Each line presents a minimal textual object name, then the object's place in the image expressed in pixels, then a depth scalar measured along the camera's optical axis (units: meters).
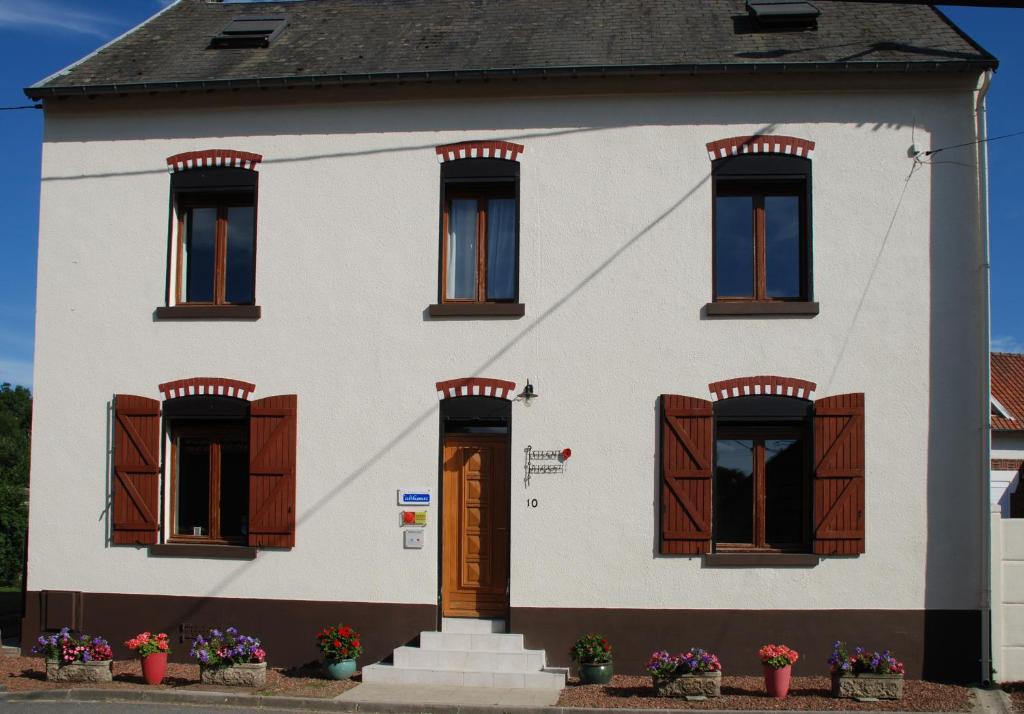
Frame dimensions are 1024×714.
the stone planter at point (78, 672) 10.42
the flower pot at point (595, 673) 10.37
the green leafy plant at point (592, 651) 10.38
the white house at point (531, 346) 10.87
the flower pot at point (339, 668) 10.69
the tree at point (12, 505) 21.88
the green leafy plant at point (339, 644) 10.62
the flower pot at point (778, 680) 9.87
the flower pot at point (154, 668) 10.41
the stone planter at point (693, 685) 9.70
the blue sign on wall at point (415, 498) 11.26
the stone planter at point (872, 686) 9.71
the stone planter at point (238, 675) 10.28
